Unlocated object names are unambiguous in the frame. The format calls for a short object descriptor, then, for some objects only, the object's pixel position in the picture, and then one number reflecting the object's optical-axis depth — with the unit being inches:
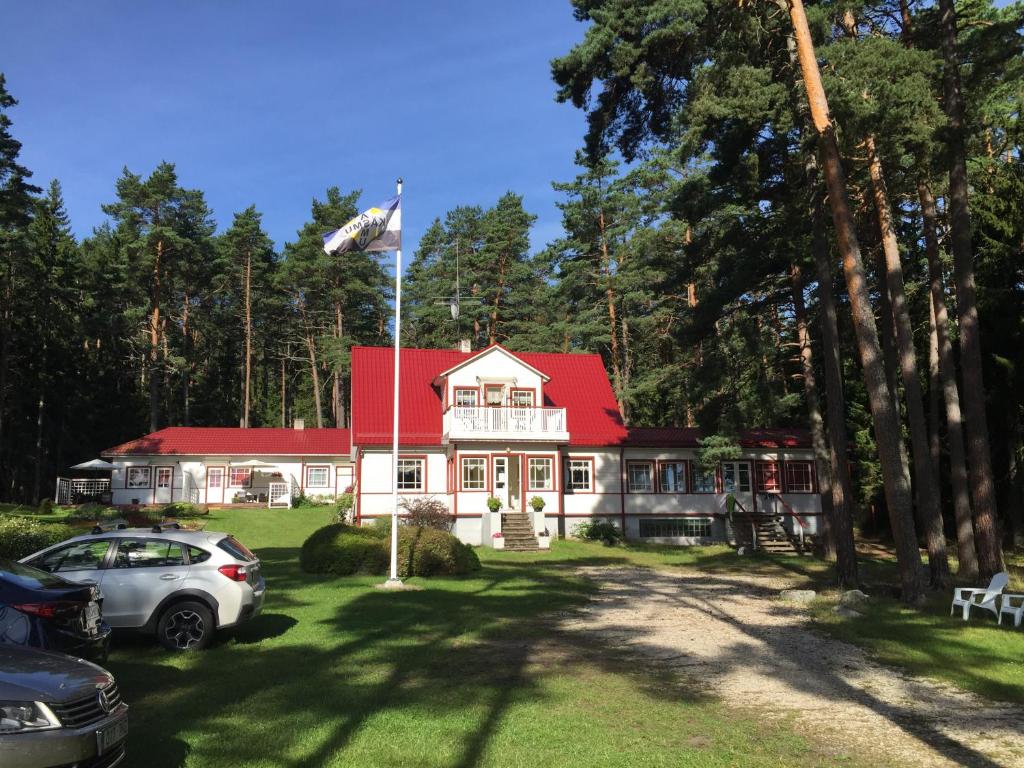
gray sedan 167.2
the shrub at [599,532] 1181.7
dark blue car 253.3
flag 674.2
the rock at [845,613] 522.6
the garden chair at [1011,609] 478.6
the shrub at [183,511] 1295.5
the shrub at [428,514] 1067.9
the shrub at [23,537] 525.0
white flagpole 648.4
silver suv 366.3
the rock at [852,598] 569.6
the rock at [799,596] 613.9
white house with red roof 1149.1
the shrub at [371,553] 724.0
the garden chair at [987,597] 497.0
